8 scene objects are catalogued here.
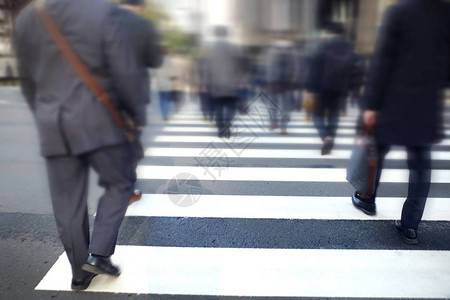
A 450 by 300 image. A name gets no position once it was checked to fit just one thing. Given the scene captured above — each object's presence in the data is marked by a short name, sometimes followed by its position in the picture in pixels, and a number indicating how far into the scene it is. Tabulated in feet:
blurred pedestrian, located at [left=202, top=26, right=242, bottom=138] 19.47
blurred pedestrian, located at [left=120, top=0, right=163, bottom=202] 9.51
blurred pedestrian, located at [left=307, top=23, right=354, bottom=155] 15.93
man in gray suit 5.42
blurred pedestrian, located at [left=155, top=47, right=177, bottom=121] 24.26
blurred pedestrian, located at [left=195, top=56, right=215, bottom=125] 21.43
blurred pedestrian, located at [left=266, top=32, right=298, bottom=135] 22.88
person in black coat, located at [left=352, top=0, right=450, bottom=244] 6.79
